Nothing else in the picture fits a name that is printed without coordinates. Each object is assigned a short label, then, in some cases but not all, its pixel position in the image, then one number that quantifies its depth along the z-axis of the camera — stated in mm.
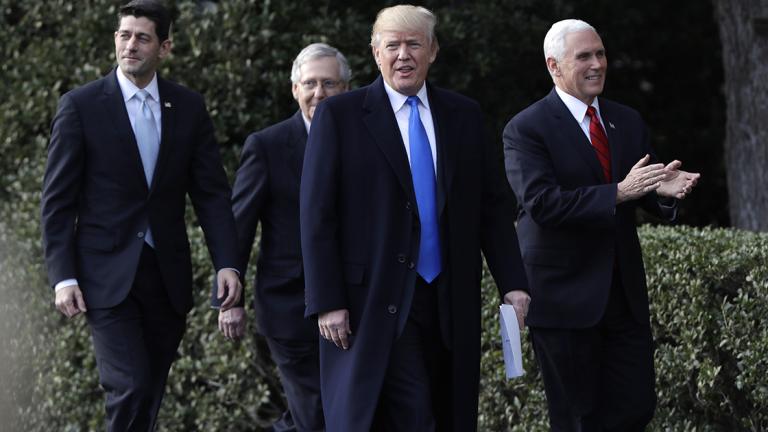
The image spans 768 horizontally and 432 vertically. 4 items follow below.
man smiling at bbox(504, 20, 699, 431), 11781
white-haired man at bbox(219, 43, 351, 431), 13375
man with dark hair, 12055
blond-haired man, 10508
